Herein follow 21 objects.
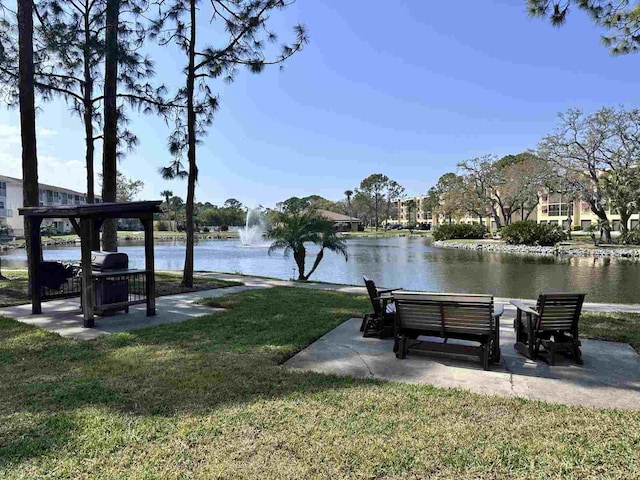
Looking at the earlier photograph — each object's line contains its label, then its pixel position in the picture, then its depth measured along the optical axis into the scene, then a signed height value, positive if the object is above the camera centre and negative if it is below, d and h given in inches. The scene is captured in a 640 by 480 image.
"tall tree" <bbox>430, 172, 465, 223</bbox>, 2052.2 +174.1
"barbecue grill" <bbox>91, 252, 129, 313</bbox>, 252.1 -31.6
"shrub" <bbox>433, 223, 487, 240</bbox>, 1915.6 -6.6
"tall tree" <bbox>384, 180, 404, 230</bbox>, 3553.2 +339.6
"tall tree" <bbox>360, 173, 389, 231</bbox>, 3538.4 +383.8
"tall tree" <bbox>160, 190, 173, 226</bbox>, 3204.5 +269.6
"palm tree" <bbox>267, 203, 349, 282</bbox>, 546.9 -5.6
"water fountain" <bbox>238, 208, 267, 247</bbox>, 1683.6 +4.0
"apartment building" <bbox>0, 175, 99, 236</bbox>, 2265.0 +186.3
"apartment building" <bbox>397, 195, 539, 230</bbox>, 3747.5 +170.9
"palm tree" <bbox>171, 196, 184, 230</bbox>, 3575.8 +238.7
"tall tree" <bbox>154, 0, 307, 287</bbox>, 386.9 +163.1
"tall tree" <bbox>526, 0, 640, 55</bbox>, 248.8 +129.0
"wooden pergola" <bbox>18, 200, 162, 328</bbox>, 231.3 -0.5
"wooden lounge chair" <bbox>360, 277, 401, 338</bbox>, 208.2 -44.4
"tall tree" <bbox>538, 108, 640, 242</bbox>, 1219.9 +234.0
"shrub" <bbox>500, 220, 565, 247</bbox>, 1384.1 -11.8
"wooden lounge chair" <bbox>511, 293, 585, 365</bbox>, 166.6 -38.0
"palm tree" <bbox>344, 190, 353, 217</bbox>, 3905.0 +315.4
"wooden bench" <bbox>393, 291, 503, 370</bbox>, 159.3 -36.1
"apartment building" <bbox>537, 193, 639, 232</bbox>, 2510.8 +101.2
